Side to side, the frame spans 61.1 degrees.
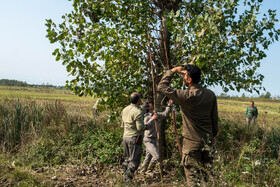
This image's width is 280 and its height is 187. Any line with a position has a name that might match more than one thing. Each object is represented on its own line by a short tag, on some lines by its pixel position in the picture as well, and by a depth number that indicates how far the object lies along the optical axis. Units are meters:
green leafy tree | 5.45
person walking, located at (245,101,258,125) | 16.72
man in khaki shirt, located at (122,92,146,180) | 5.78
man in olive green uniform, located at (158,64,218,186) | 3.68
